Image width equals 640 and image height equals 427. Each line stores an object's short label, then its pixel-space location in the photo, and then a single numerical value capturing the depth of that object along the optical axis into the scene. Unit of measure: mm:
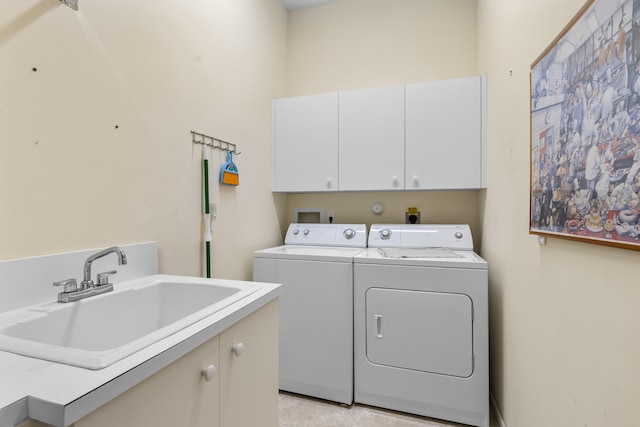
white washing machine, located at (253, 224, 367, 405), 1815
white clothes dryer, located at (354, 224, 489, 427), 1620
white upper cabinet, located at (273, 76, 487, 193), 2008
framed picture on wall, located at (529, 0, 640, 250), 655
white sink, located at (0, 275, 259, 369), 596
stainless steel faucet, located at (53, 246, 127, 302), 932
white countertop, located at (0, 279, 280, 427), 442
